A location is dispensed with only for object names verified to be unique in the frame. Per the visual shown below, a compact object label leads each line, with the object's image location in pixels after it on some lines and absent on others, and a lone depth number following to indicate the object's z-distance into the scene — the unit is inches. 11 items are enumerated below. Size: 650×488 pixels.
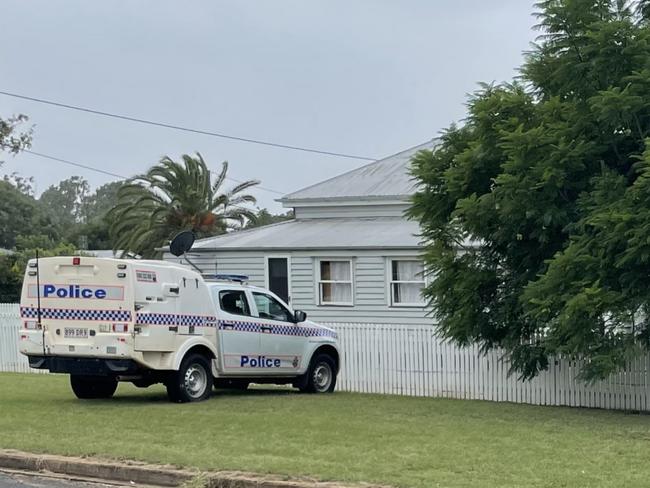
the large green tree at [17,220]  3095.5
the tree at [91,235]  2787.9
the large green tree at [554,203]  505.4
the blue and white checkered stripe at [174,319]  538.0
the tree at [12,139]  1321.4
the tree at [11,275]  1336.1
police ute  535.8
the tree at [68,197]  4936.0
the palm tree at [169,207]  1550.2
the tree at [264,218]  1792.6
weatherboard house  1064.2
